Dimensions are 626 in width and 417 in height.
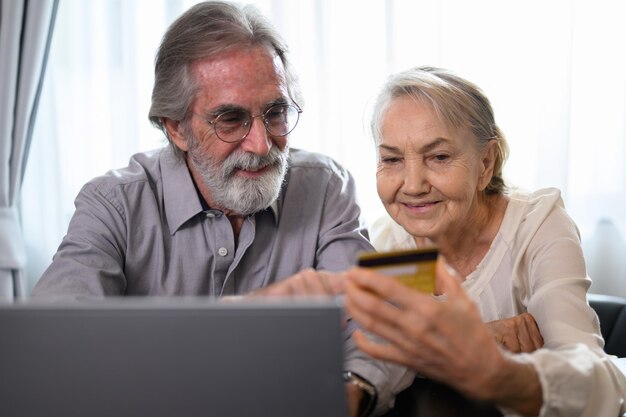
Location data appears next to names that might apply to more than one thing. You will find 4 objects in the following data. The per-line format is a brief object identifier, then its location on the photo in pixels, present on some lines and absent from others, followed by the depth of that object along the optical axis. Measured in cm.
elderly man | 171
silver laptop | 80
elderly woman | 115
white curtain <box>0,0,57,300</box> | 295
